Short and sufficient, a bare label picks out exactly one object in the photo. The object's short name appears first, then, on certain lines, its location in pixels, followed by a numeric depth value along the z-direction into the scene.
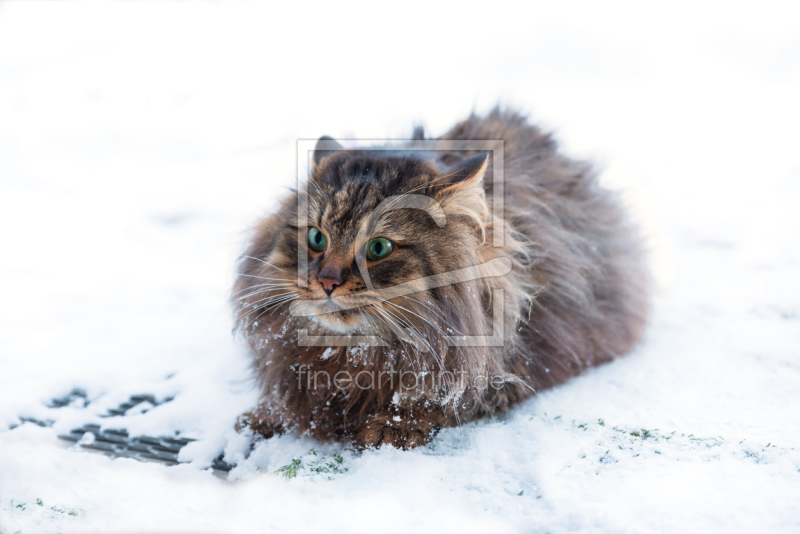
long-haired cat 1.29
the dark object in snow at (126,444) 1.34
